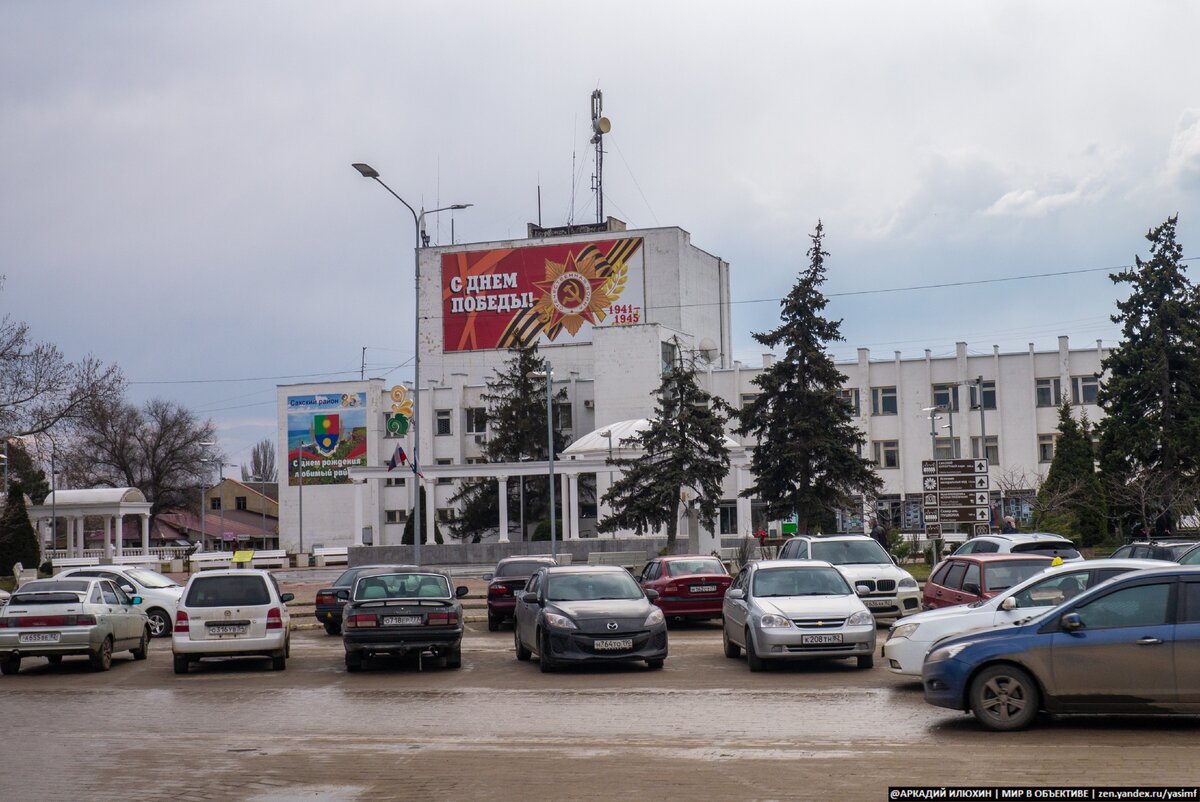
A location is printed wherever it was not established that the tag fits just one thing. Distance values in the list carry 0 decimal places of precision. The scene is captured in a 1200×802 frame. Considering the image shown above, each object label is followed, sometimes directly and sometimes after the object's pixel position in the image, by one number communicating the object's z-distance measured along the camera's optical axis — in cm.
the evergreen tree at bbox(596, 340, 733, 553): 5091
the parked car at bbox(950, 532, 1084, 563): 2436
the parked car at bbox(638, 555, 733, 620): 2709
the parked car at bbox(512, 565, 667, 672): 1847
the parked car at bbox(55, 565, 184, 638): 2912
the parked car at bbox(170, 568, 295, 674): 2012
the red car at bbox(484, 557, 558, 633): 2812
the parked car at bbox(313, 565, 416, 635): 2844
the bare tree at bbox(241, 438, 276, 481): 15725
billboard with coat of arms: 8362
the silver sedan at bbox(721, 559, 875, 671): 1762
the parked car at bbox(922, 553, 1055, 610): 1850
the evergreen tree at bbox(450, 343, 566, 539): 7531
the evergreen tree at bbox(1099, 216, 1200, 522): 4841
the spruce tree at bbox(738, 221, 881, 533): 4650
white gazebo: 6272
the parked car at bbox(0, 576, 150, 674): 2095
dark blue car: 1144
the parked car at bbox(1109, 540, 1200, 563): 2517
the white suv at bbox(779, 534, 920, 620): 2397
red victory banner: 8369
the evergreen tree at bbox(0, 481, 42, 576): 5906
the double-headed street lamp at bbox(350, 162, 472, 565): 3378
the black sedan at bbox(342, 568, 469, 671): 1933
